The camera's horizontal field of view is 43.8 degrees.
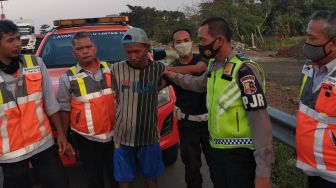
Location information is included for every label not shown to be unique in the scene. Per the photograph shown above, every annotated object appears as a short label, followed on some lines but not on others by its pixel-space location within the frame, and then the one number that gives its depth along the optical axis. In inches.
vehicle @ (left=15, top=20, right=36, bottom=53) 1183.9
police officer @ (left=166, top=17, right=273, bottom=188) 107.3
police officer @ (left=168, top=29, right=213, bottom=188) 161.9
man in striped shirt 142.7
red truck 207.3
